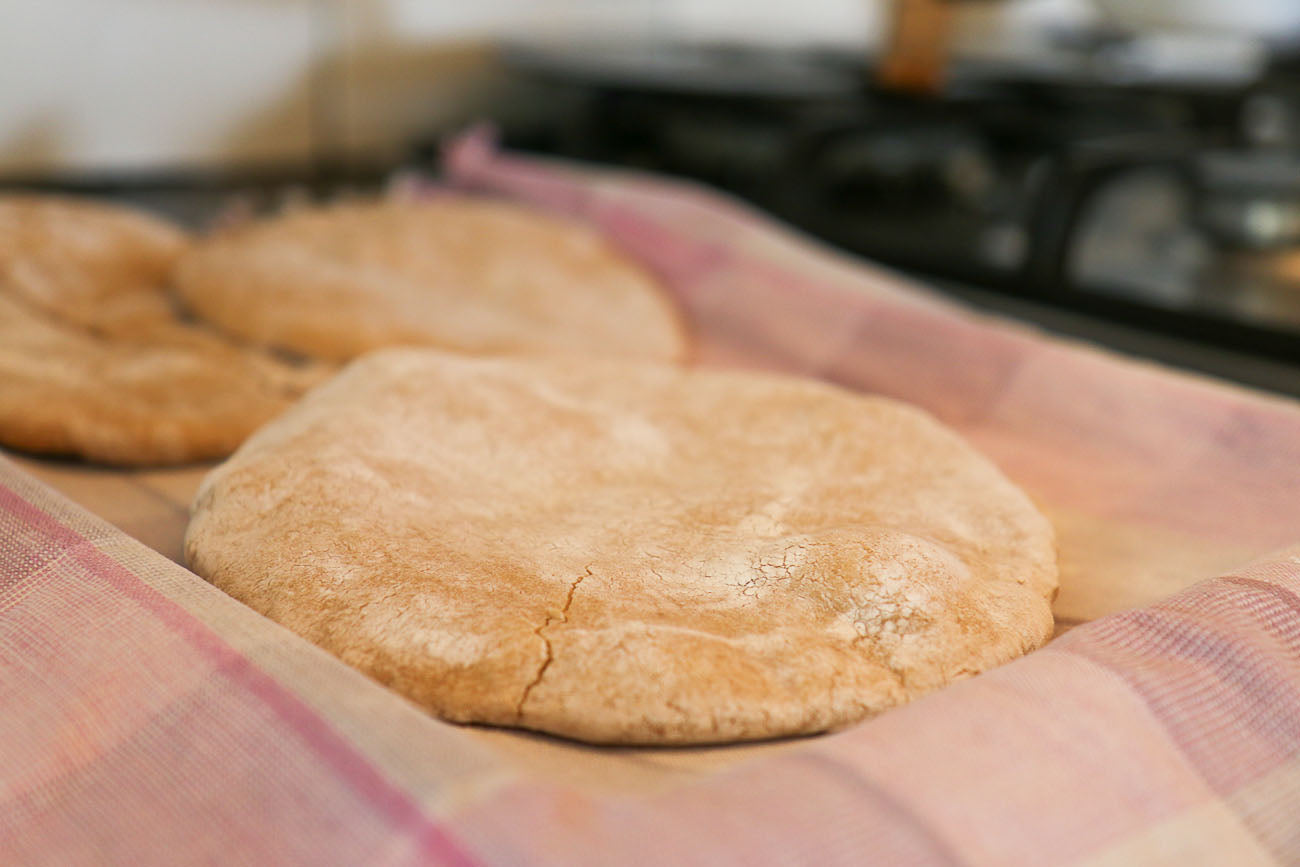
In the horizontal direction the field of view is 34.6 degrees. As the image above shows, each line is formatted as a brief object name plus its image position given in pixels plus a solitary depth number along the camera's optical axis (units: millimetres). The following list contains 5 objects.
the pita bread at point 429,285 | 655
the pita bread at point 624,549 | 472
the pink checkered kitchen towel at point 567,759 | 408
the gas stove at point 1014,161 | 710
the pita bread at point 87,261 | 691
